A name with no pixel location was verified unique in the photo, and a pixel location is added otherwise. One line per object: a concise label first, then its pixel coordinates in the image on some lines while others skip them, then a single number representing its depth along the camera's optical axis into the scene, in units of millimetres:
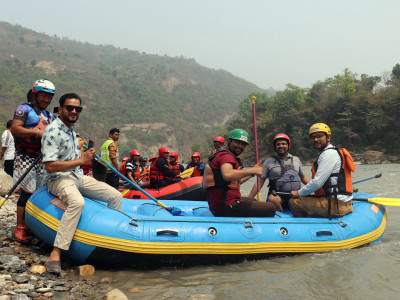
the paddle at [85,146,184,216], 5066
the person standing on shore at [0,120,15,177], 6570
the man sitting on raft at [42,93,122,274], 3520
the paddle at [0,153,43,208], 3836
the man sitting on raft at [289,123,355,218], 4672
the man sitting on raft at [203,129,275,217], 4075
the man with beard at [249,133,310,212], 5270
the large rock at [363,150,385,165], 31047
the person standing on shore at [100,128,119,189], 7844
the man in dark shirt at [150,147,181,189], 7867
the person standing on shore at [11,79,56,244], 3896
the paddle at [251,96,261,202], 5610
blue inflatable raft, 3830
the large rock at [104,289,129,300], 3239
